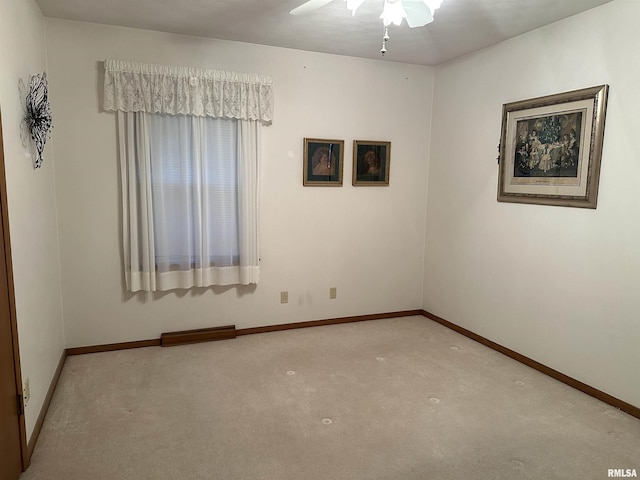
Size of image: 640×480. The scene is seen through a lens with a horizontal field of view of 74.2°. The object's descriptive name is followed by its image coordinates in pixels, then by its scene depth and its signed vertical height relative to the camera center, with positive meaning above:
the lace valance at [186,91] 3.25 +0.76
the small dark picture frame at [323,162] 3.95 +0.24
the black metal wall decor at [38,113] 2.50 +0.42
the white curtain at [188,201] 3.39 -0.13
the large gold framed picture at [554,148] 2.82 +0.31
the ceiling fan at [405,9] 2.11 +0.91
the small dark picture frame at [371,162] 4.14 +0.25
